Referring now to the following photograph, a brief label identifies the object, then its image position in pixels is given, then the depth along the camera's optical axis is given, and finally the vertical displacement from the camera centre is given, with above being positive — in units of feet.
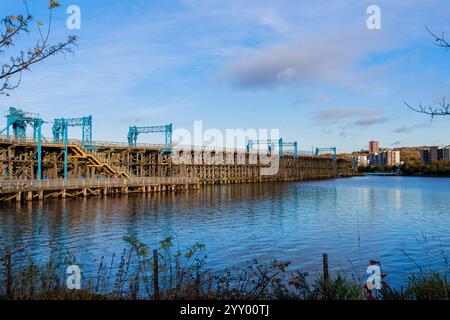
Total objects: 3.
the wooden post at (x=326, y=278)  29.81 -8.36
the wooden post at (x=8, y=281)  30.26 -8.46
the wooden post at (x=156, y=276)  31.78 -8.65
